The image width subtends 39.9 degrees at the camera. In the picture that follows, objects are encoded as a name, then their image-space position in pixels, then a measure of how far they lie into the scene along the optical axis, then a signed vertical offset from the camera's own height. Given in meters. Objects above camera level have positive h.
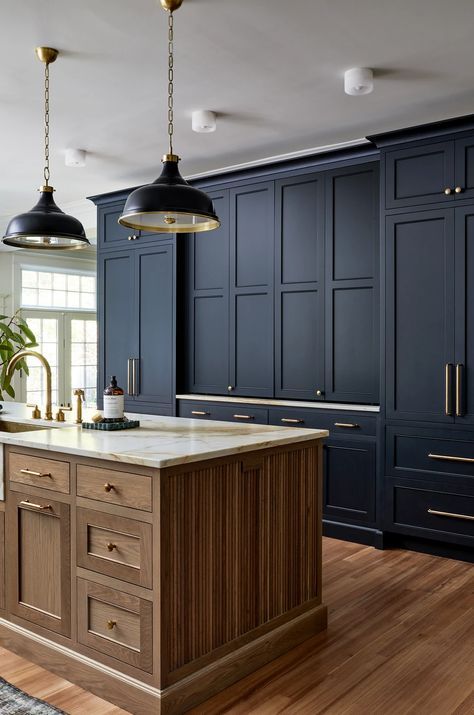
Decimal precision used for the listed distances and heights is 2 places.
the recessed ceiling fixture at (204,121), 3.87 +1.40
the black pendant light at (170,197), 2.51 +0.61
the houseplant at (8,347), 5.54 +0.05
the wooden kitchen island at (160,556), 2.21 -0.76
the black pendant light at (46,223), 3.03 +0.61
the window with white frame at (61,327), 7.93 +0.33
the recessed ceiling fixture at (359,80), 3.26 +1.38
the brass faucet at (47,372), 3.31 -0.10
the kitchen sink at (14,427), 3.38 -0.39
